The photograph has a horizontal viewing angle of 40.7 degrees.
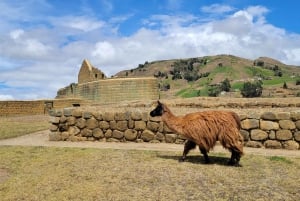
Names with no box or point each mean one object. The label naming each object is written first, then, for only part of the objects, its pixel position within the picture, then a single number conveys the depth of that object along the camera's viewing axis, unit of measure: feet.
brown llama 28.02
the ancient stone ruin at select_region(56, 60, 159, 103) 107.96
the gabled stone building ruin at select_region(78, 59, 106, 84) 125.49
